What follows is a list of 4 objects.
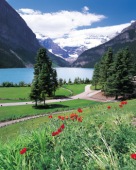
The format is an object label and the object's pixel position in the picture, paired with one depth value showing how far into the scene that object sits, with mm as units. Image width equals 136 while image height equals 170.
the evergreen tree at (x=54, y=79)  66000
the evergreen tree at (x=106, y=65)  65588
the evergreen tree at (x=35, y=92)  52594
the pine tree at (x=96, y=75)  82531
